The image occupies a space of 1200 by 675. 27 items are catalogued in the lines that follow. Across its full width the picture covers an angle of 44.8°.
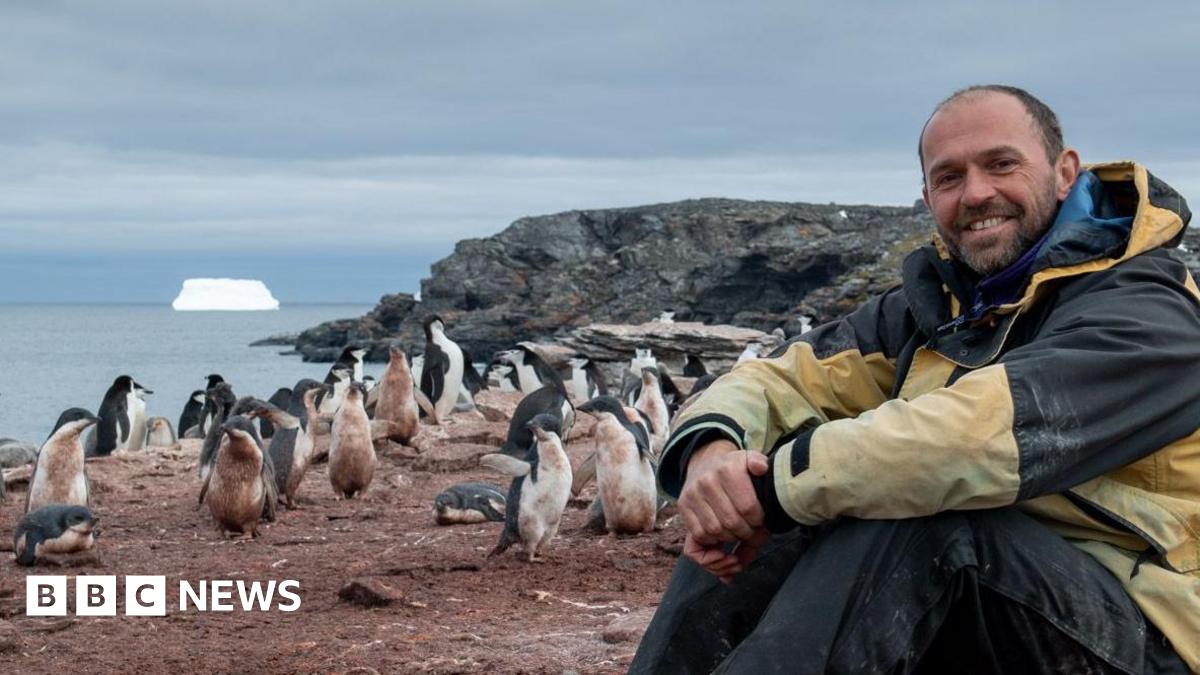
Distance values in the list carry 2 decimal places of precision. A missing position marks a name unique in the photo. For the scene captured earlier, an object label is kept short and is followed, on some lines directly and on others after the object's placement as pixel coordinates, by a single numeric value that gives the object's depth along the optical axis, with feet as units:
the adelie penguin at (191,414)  72.23
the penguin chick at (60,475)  30.66
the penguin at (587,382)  75.15
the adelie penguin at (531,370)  72.79
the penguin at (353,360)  69.00
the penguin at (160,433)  59.82
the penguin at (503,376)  76.59
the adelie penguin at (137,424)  55.72
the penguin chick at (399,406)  44.50
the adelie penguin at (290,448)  33.45
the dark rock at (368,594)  19.35
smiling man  8.12
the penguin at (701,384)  46.30
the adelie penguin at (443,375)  61.26
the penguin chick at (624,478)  25.84
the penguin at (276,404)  45.06
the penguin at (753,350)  78.46
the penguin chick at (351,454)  34.37
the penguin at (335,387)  59.20
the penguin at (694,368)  82.23
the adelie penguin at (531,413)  35.99
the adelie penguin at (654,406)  43.75
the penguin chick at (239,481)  28.30
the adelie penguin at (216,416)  38.37
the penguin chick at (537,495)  23.77
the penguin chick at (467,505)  28.40
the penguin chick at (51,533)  24.47
